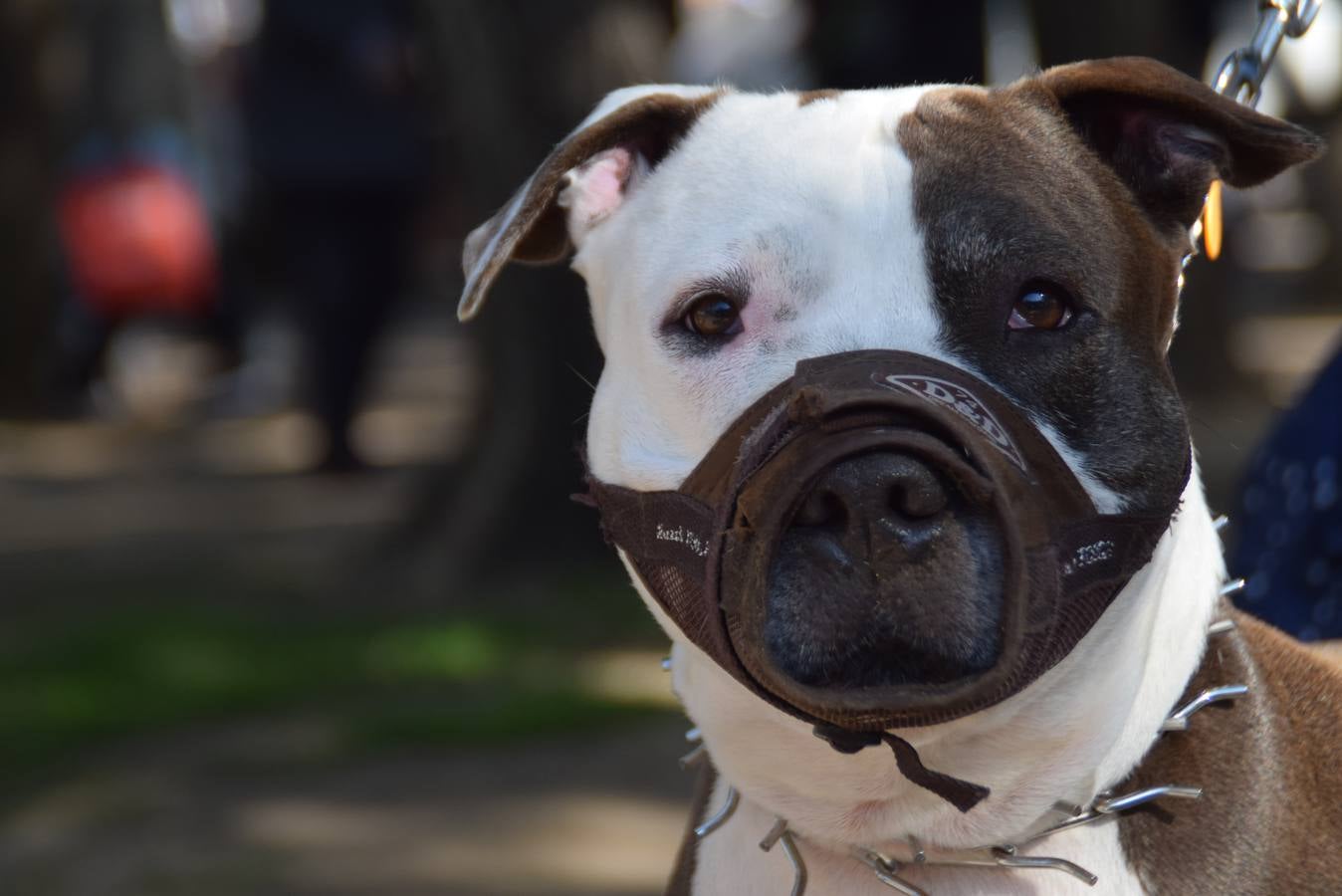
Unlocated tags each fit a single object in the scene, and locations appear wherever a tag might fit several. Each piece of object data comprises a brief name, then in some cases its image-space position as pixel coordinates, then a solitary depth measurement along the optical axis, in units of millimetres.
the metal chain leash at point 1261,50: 2727
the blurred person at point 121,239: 11625
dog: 2033
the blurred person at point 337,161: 8938
